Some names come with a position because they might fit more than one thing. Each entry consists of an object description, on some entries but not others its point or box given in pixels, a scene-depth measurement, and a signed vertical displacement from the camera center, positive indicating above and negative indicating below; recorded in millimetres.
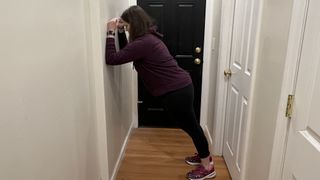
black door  2979 -59
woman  1946 -330
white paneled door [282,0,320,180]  965 -303
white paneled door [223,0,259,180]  1837 -415
